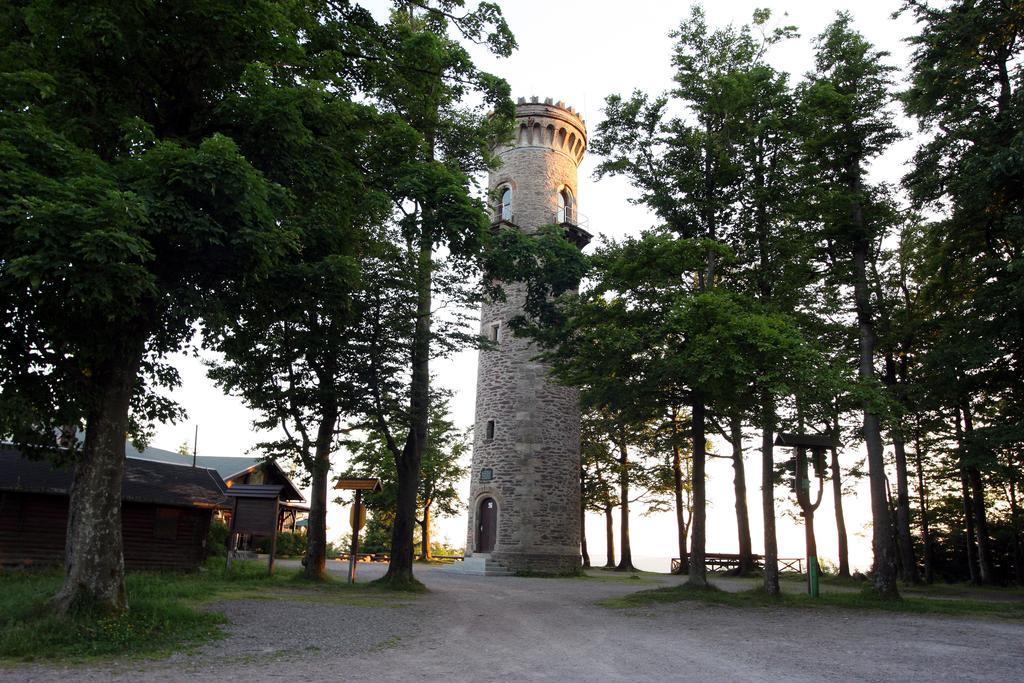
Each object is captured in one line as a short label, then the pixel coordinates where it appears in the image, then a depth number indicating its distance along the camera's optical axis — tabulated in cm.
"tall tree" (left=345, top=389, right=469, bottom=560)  3606
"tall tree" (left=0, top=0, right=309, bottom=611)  767
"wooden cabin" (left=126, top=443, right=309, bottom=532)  3022
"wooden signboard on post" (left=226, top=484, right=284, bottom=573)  1997
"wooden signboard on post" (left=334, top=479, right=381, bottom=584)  1828
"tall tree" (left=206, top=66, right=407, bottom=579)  1031
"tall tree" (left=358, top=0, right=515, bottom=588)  1223
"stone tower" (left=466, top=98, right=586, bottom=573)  2700
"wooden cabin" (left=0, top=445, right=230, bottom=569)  1859
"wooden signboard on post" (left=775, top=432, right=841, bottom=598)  1648
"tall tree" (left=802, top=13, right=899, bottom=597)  1761
